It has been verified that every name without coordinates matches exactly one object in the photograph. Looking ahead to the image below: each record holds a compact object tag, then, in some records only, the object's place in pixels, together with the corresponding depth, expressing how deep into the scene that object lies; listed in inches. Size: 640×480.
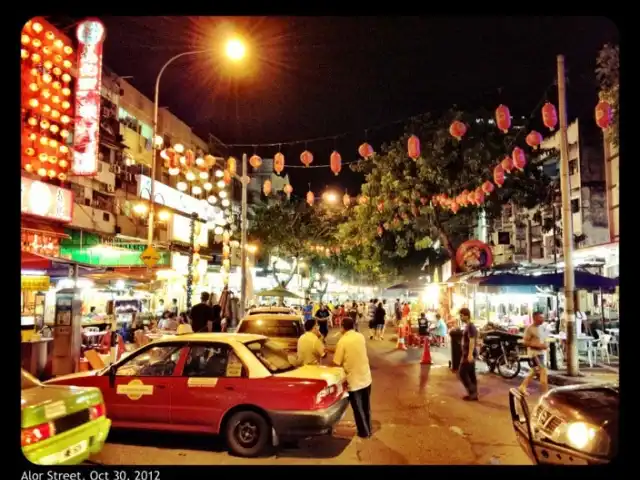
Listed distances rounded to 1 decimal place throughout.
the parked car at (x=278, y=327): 492.1
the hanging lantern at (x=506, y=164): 591.1
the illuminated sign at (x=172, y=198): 1032.8
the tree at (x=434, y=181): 744.3
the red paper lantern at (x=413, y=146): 587.5
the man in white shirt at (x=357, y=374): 311.3
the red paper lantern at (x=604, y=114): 398.6
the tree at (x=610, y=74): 355.3
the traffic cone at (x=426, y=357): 627.2
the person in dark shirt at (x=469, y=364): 418.0
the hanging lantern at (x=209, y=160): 874.8
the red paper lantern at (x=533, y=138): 538.3
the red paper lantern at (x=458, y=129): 542.0
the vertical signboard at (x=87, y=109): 704.4
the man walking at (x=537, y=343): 465.1
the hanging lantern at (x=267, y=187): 915.7
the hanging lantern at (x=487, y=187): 666.8
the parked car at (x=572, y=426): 198.2
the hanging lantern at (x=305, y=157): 677.9
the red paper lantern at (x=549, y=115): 498.3
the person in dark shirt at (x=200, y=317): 589.0
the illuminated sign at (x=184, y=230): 1008.9
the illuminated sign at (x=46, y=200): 660.1
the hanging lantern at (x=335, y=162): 681.0
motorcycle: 539.8
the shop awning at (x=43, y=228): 703.1
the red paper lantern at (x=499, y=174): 613.0
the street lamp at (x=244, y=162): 567.8
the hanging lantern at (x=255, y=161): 765.3
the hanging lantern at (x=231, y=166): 856.9
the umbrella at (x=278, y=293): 1047.6
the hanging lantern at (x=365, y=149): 633.6
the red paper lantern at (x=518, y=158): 557.9
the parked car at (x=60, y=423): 205.9
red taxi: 271.4
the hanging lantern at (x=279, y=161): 712.8
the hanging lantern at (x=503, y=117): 493.7
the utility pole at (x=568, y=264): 506.9
